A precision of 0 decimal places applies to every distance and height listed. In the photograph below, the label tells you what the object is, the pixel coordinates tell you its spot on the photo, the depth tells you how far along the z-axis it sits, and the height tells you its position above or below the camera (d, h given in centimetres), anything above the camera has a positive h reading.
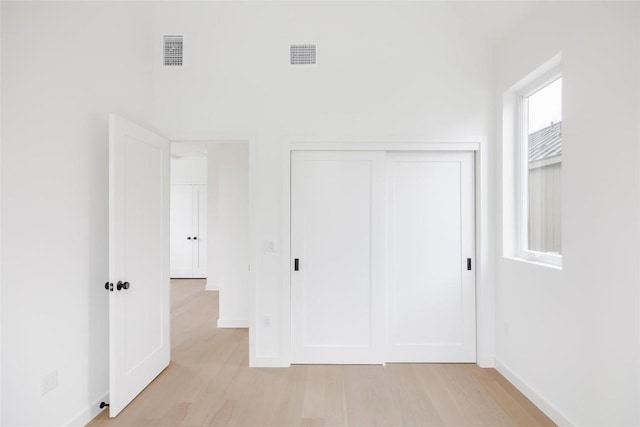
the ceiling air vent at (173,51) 306 +154
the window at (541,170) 239 +36
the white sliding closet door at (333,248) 308 -30
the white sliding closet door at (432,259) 311 -41
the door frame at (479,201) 303 +13
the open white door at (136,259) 227 -34
